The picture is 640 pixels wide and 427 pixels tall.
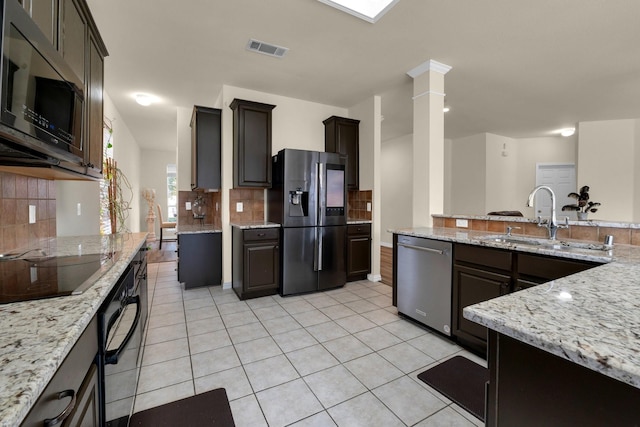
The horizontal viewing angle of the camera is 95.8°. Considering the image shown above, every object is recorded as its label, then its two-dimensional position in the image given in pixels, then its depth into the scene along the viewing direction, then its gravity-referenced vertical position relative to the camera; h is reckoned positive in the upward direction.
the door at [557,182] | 6.46 +0.68
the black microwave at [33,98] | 0.92 +0.44
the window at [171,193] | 8.80 +0.54
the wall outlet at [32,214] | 1.93 -0.03
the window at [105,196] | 3.84 +0.20
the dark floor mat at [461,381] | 1.71 -1.12
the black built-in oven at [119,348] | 1.02 -0.53
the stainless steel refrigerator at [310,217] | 3.55 -0.08
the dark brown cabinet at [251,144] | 3.65 +0.86
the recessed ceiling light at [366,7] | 2.27 +1.63
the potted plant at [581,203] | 2.82 +0.11
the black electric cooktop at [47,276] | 0.96 -0.27
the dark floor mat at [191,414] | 1.55 -1.14
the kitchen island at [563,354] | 0.58 -0.30
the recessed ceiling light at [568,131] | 5.84 +1.64
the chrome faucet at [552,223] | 2.14 -0.09
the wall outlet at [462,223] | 2.94 -0.12
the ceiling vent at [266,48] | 2.81 +1.63
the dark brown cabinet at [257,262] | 3.40 -0.62
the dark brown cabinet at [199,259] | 3.81 -0.65
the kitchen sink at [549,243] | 1.91 -0.23
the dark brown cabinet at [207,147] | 3.92 +0.88
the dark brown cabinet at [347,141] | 4.33 +1.06
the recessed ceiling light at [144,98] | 4.12 +1.63
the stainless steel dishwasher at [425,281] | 2.44 -0.64
